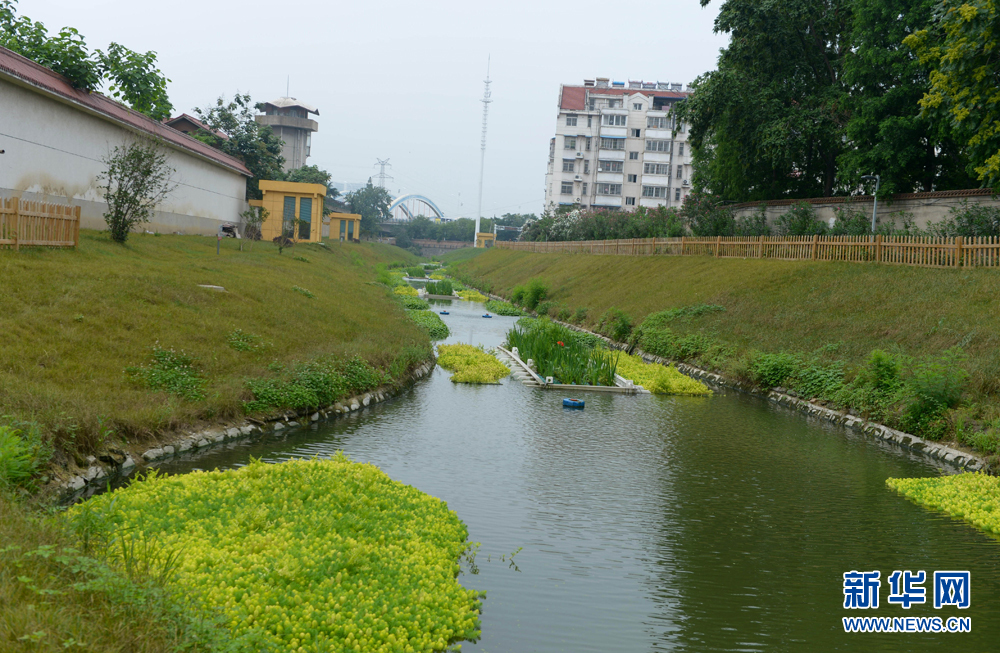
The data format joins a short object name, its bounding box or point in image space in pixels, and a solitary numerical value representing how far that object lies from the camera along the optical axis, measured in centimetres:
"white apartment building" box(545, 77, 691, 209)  9369
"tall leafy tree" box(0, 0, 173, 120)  2614
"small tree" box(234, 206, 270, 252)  4018
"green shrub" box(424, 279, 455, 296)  4891
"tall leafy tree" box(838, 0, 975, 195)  3011
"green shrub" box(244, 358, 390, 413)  1288
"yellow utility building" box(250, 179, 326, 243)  5019
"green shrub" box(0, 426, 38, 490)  726
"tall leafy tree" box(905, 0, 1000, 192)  2119
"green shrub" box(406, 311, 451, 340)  2797
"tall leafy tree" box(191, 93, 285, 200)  5119
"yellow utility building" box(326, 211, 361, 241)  8125
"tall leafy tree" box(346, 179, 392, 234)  11984
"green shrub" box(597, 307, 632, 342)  2911
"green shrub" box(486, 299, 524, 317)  4019
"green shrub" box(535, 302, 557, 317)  3919
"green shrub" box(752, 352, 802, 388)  1956
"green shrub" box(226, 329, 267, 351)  1453
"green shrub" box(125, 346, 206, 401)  1162
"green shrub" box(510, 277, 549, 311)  4200
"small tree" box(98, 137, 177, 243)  2244
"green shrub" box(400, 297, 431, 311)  3604
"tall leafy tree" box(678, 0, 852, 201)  3450
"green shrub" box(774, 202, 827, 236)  3281
